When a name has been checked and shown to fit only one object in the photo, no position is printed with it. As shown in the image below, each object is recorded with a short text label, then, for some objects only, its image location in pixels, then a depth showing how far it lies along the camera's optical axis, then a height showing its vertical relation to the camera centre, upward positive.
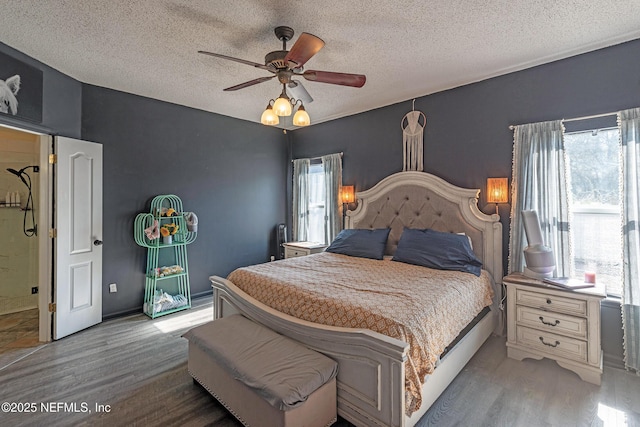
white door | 3.09 -0.19
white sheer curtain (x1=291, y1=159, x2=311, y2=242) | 5.18 +0.31
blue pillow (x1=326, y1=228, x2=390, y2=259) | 3.49 -0.33
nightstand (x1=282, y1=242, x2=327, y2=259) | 4.46 -0.49
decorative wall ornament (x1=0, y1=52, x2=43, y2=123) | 2.58 +1.21
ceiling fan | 2.05 +1.11
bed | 1.64 -0.73
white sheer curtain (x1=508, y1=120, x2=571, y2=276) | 2.76 +0.26
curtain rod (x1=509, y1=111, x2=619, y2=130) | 2.54 +0.87
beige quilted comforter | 1.73 -0.59
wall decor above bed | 3.78 +1.00
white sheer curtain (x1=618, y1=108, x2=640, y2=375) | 2.40 -0.21
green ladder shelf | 3.73 -0.50
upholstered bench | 1.57 -0.92
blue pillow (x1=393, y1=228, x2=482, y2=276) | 2.86 -0.37
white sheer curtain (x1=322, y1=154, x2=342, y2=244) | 4.63 +0.36
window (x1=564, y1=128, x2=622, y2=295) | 2.59 +0.09
